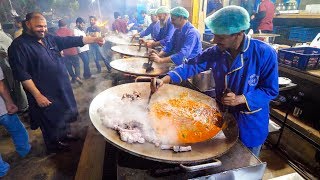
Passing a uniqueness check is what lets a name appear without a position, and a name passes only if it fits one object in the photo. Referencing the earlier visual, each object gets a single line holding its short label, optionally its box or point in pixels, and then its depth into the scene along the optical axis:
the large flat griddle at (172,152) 1.58
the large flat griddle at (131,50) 5.21
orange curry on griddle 2.06
